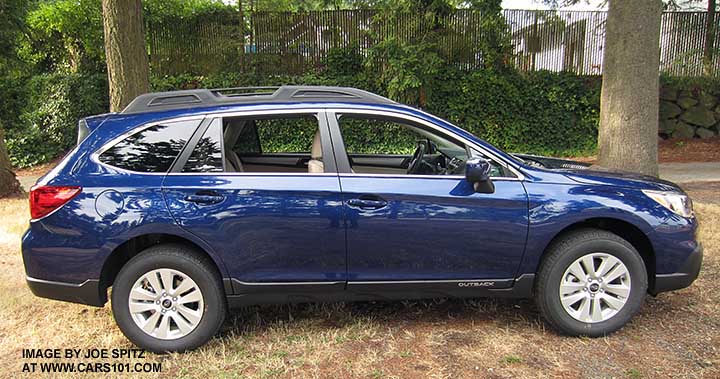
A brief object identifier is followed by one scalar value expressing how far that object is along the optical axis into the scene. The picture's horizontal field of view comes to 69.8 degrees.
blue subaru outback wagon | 3.31
